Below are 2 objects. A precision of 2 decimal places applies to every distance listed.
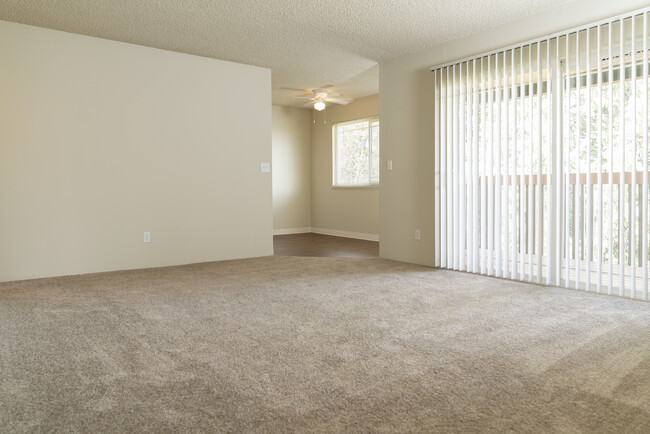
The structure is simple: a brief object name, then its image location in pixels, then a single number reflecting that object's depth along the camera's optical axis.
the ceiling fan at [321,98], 6.76
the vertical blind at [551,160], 3.57
